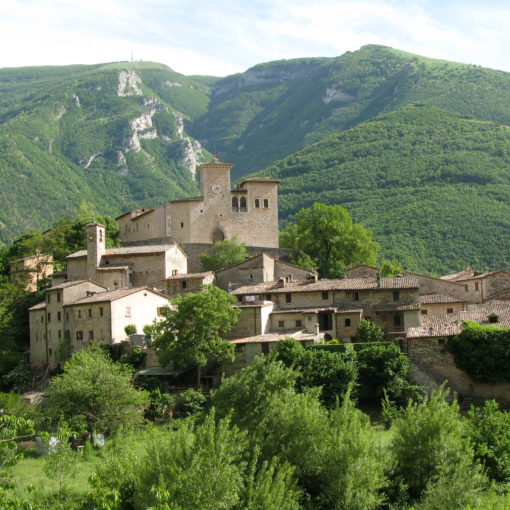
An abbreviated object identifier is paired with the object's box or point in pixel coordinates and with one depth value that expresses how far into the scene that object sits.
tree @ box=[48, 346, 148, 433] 43.19
